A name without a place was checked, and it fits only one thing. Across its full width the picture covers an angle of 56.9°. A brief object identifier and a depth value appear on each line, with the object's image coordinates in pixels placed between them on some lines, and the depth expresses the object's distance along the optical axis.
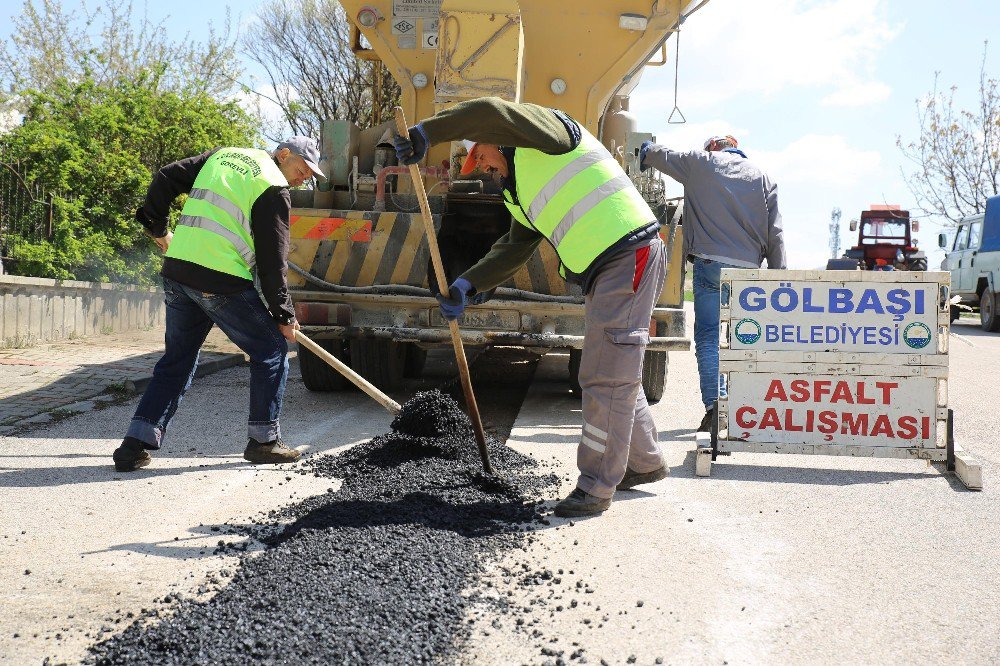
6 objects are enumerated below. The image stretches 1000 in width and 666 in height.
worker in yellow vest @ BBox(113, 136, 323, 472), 4.95
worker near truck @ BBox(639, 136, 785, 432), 6.21
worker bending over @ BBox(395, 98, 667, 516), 4.23
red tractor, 28.62
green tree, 10.94
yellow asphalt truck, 6.71
